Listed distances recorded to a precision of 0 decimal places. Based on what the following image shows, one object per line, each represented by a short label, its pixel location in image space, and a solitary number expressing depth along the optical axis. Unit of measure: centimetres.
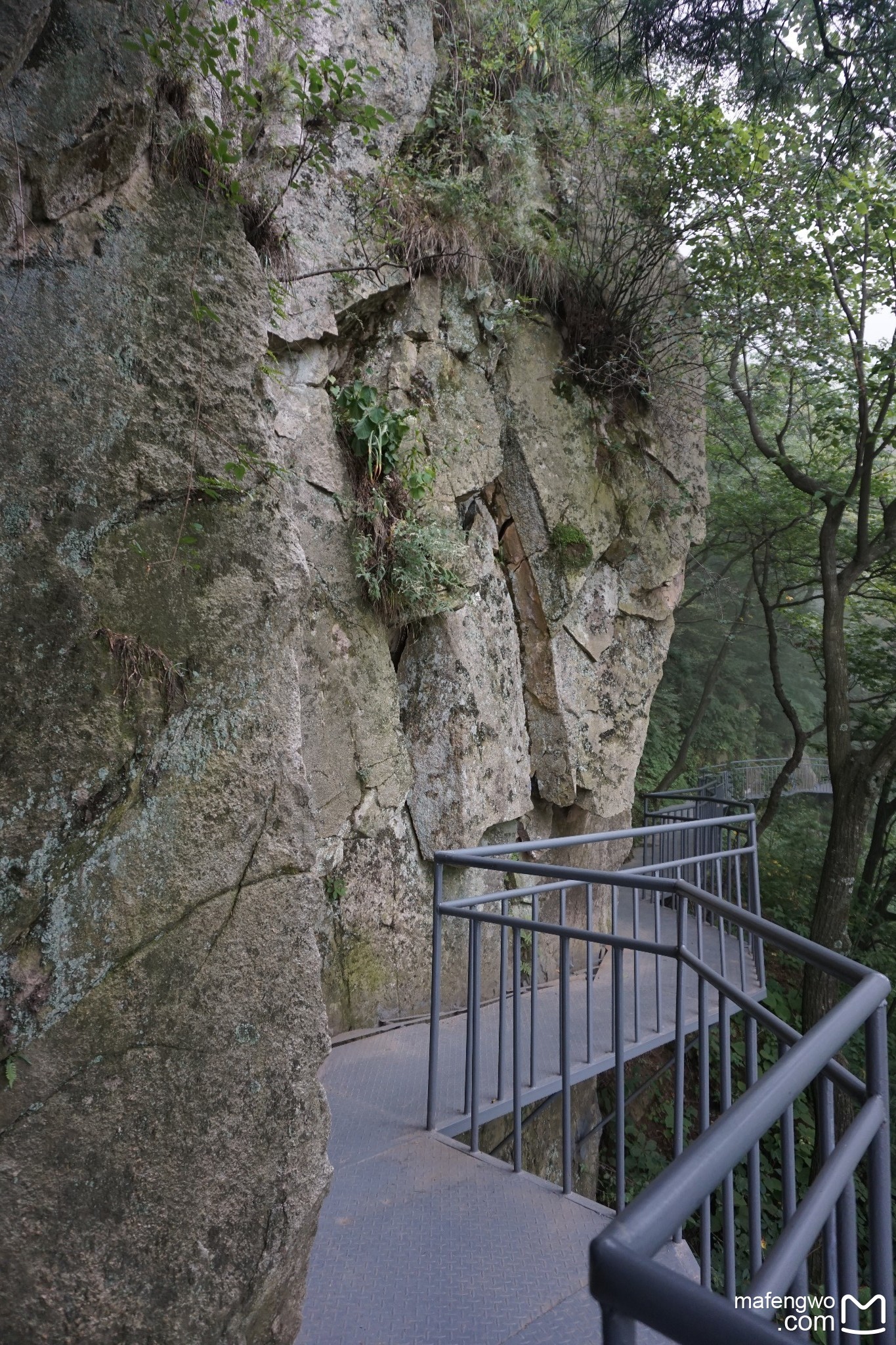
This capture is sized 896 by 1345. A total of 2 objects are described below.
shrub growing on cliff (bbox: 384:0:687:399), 602
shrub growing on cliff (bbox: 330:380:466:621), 530
